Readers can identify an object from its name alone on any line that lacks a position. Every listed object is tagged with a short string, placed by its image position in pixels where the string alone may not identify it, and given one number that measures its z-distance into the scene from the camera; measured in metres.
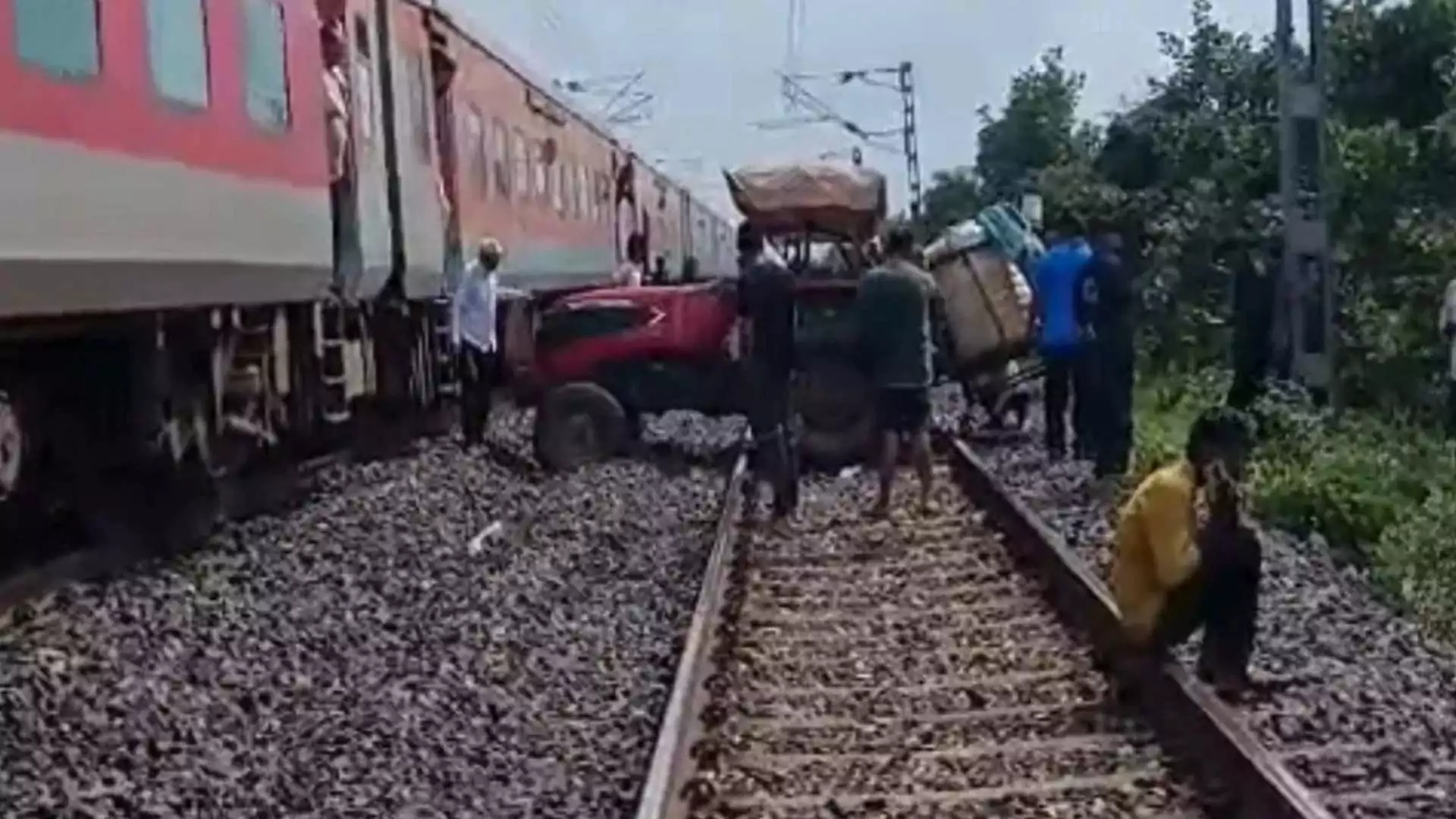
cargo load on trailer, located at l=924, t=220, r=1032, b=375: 20.61
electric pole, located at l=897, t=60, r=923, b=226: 69.75
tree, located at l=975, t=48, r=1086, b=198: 64.88
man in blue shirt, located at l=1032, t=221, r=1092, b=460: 17.20
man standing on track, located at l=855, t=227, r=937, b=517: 15.09
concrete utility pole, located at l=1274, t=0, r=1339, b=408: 21.16
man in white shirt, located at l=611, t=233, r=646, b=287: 26.27
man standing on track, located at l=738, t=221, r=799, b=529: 15.97
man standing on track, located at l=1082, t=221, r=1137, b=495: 16.64
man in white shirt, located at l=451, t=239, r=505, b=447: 19.52
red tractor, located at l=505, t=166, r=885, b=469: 19.41
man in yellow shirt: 9.15
